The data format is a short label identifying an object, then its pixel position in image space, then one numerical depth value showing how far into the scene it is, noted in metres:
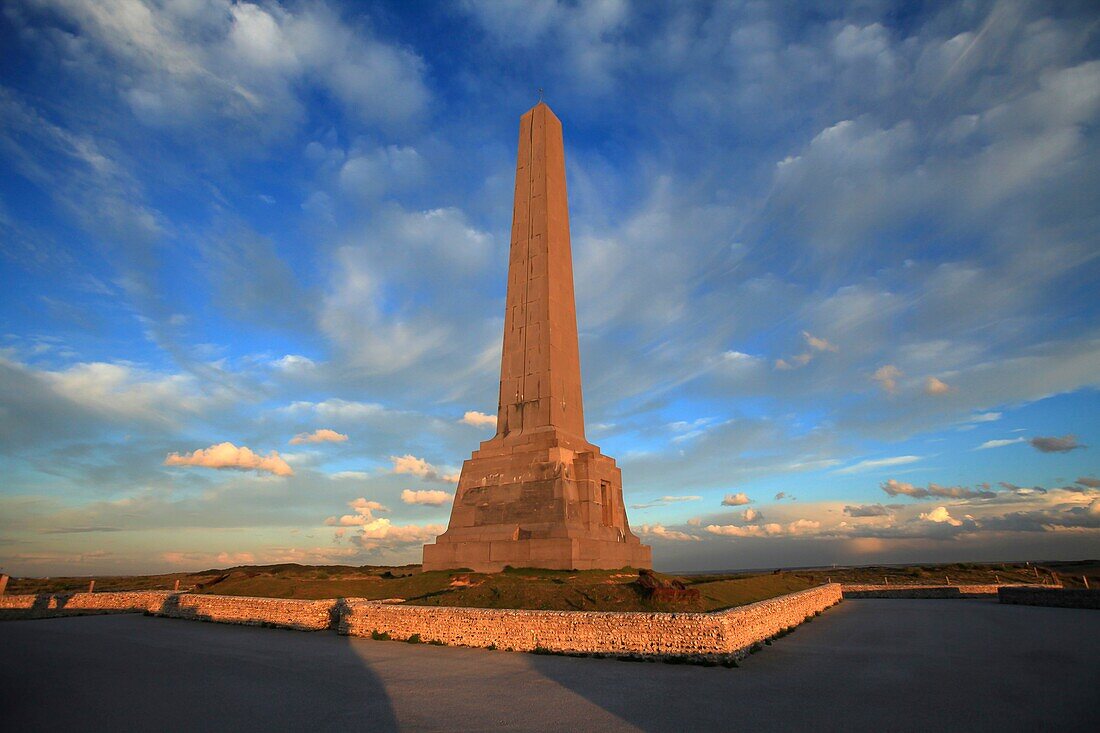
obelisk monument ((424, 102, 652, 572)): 19.64
